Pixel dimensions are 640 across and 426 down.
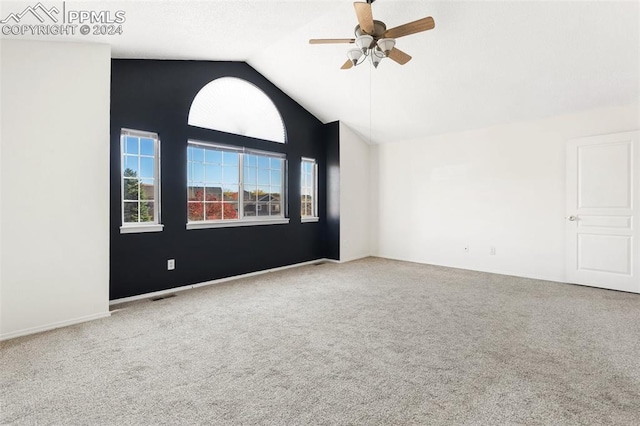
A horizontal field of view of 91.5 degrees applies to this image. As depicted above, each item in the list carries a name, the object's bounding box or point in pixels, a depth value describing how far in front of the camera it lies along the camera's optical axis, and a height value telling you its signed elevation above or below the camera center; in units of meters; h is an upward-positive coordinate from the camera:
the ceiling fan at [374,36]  2.52 +1.53
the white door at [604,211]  3.80 +0.00
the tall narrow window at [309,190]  5.71 +0.39
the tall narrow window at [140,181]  3.55 +0.34
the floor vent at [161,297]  3.55 -1.01
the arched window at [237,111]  4.26 +1.48
